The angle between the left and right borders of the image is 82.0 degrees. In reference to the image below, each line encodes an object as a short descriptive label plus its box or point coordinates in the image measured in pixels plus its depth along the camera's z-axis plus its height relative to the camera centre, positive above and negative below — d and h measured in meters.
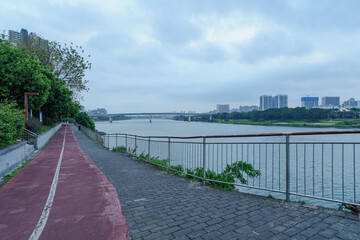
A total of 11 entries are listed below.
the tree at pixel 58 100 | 24.61 +2.26
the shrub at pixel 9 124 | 7.68 -0.27
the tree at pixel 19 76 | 14.61 +3.04
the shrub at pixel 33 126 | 15.86 -0.68
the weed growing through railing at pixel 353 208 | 3.31 -1.54
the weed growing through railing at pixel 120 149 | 13.97 -2.22
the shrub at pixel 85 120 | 58.78 -0.84
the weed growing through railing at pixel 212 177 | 5.90 -1.91
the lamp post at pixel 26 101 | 14.96 +1.21
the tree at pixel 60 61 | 24.11 +7.16
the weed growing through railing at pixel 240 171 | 6.98 -2.04
